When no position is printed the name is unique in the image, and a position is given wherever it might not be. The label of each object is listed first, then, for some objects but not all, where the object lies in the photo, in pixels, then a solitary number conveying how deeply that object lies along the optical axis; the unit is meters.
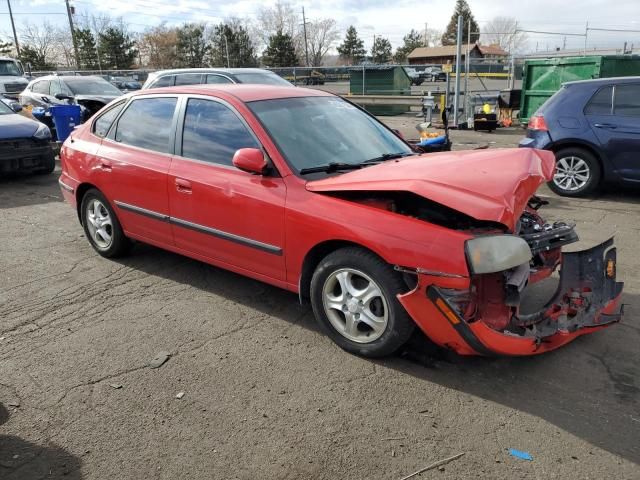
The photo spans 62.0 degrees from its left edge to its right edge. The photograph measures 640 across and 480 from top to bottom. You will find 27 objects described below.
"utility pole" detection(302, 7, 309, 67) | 76.60
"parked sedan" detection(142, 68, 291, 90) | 10.74
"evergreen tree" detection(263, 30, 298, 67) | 65.31
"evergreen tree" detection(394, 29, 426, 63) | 93.44
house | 75.48
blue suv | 7.01
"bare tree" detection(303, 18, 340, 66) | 86.31
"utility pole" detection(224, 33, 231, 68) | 65.06
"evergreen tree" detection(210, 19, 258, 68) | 67.38
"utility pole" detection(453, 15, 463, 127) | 13.36
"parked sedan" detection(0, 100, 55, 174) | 8.80
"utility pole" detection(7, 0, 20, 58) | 48.60
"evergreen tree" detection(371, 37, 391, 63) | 88.06
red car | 2.95
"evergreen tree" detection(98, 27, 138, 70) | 64.38
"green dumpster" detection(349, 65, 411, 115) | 20.47
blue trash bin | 11.55
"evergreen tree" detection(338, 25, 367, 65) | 91.12
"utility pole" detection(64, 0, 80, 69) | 46.56
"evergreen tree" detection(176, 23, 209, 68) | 70.69
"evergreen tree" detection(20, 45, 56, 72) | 58.44
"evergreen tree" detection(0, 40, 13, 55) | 63.88
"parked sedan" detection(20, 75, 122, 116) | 14.25
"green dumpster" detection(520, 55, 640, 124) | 12.56
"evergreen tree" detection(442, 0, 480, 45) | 91.01
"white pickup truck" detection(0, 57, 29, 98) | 19.83
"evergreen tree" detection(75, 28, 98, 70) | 65.62
